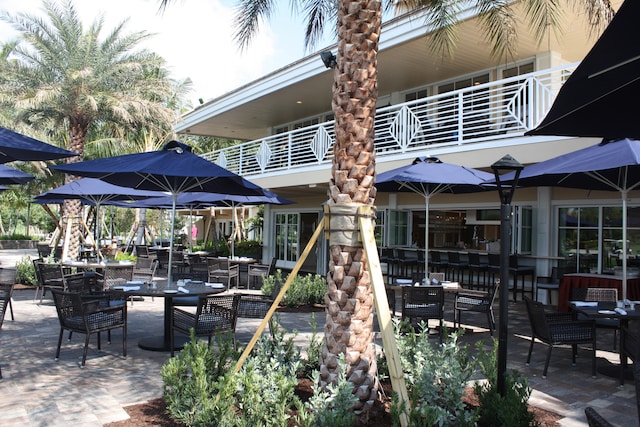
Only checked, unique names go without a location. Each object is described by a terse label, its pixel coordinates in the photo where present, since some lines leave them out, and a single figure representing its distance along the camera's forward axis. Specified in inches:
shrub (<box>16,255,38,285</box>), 517.0
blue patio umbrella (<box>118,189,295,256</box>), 509.0
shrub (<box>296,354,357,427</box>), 137.9
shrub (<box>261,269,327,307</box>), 411.2
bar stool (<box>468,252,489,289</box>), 488.7
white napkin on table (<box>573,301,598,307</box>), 259.4
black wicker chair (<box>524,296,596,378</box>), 236.7
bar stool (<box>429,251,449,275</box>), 533.0
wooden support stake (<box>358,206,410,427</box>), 148.3
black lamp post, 157.5
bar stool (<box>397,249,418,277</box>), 555.1
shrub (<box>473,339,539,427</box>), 144.1
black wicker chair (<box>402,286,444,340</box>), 297.1
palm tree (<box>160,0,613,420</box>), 158.2
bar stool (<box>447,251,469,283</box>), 511.8
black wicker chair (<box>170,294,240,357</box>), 243.8
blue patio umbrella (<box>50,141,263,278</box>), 269.6
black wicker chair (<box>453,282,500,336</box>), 316.8
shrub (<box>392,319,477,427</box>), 139.7
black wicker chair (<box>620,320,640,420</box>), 206.1
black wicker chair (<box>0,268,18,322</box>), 347.6
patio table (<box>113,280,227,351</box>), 262.4
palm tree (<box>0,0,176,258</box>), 597.6
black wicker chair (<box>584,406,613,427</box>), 97.5
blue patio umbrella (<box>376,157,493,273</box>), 327.0
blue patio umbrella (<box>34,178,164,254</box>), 439.5
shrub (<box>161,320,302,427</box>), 146.0
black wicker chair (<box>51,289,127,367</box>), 239.0
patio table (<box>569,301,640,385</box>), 232.7
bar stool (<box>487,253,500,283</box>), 476.1
